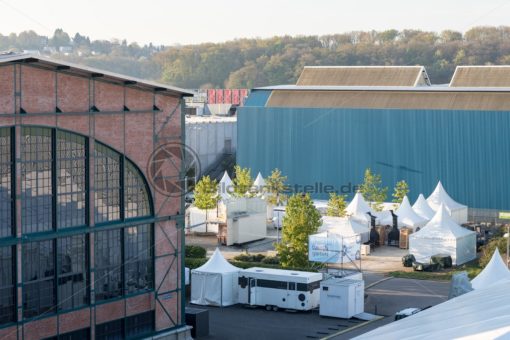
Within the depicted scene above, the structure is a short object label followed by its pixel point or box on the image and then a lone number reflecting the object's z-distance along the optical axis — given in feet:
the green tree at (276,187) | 217.97
